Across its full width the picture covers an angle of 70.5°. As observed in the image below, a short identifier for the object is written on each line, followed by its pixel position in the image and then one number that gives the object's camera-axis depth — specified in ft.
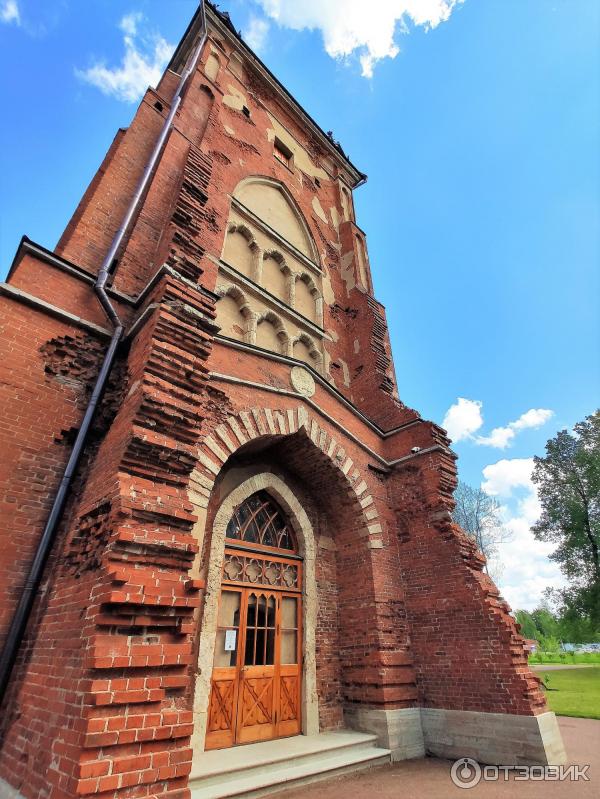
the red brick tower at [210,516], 11.18
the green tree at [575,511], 69.36
